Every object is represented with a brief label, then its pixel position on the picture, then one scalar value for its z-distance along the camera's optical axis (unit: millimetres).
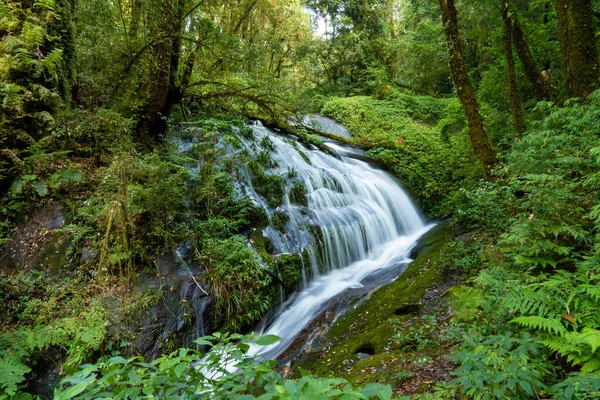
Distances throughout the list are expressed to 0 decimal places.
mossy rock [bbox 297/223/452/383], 3518
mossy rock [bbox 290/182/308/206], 7724
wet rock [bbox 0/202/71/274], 4766
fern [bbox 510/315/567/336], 2307
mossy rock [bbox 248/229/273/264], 5832
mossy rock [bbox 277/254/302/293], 5988
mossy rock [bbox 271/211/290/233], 6734
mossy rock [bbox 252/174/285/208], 7269
